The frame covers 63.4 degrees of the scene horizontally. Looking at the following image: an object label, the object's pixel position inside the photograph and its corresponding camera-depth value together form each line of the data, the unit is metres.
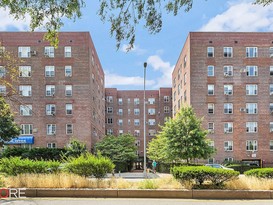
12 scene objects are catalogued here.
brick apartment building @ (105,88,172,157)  58.55
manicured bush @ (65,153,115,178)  9.38
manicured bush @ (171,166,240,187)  8.72
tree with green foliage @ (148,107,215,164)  20.80
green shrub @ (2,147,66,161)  28.38
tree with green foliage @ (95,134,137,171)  33.01
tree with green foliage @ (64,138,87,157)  28.52
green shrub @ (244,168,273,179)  9.36
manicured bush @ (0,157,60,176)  9.59
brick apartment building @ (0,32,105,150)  31.98
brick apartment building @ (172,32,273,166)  31.87
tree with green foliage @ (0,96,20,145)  27.63
